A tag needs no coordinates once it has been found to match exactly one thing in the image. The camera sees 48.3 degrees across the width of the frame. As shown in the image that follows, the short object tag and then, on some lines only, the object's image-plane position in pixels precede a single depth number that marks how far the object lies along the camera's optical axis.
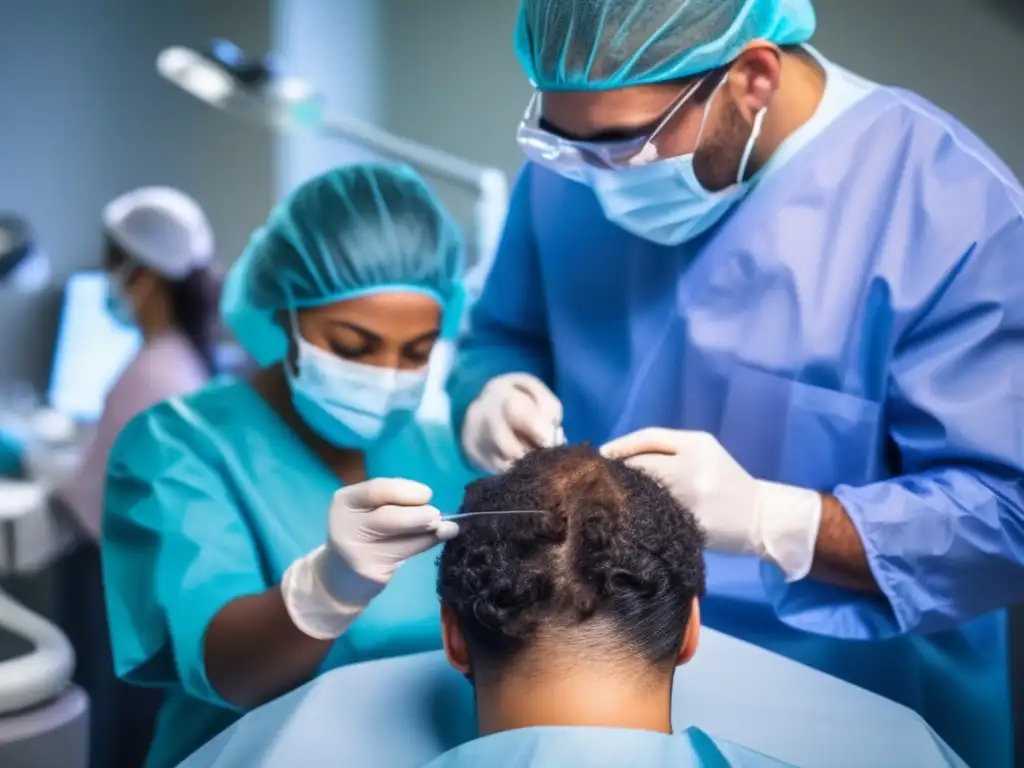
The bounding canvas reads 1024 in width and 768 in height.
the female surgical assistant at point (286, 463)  1.11
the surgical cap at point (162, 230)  1.94
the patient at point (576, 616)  0.91
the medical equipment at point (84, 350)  2.13
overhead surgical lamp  1.65
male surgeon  1.11
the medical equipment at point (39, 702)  1.33
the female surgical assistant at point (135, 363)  1.44
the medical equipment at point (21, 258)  1.82
